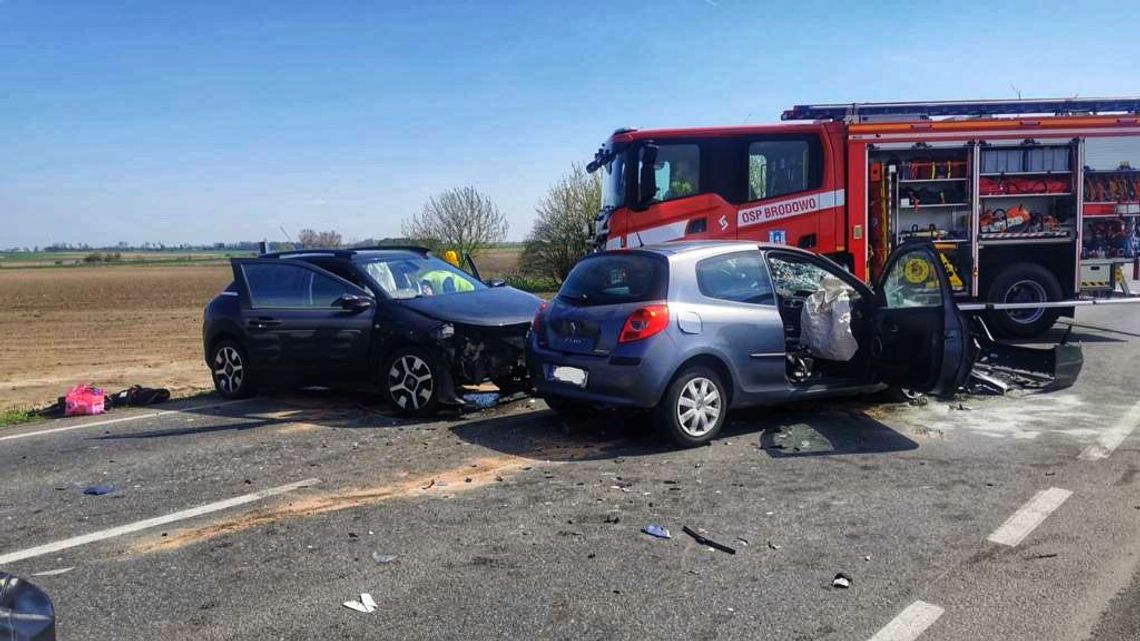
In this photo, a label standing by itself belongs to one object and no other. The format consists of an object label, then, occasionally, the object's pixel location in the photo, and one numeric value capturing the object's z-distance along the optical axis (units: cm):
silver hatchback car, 653
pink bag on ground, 930
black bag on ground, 979
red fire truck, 1141
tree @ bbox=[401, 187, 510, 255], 3531
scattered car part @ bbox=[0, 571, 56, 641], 216
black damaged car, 792
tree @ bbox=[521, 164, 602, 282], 2911
